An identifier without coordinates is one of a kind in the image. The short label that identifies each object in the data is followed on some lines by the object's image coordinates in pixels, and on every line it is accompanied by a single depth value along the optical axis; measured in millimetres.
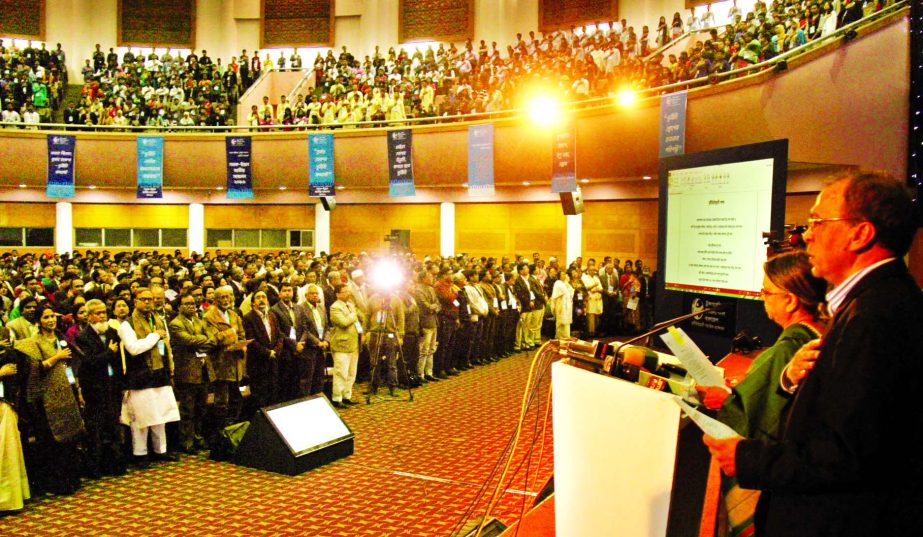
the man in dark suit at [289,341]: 7781
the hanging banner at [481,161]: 15445
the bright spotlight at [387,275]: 8633
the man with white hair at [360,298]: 9164
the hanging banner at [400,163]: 16453
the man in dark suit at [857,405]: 1418
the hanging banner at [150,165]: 17750
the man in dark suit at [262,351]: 7383
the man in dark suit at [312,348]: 7992
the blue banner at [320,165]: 17219
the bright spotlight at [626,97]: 14051
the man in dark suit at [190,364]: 6633
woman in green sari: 2112
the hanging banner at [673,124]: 12359
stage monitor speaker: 6250
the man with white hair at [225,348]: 7008
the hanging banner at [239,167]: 17875
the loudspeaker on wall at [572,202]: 14680
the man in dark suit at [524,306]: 13078
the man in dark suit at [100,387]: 5938
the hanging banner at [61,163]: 17750
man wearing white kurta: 6145
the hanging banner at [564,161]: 14430
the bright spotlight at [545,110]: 15422
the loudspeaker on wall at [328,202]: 17766
